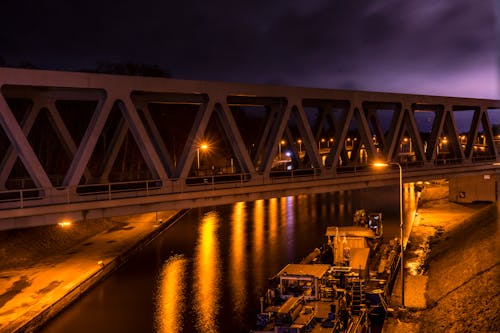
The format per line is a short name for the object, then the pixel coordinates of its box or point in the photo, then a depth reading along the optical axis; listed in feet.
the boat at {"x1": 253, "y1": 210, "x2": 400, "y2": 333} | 59.11
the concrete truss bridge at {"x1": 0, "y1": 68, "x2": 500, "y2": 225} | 62.64
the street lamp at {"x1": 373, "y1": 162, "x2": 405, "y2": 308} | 70.42
